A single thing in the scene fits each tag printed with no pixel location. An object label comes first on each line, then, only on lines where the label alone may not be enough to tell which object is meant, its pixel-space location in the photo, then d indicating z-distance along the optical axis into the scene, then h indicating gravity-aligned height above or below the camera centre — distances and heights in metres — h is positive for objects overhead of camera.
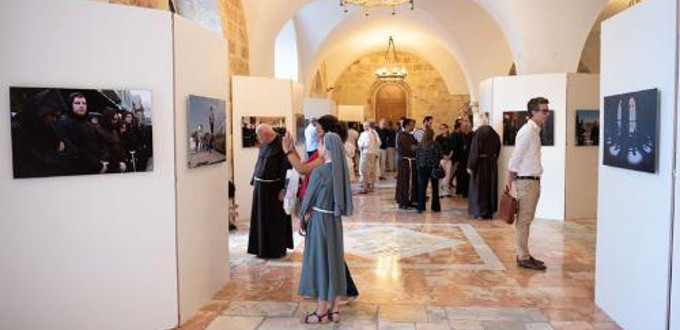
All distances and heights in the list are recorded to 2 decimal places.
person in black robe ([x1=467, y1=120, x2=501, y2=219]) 9.05 -0.53
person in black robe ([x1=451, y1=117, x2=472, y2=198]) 11.34 -0.25
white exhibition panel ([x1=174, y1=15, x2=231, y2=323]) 4.40 -0.45
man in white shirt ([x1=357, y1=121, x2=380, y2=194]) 12.93 -0.43
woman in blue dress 4.32 -0.64
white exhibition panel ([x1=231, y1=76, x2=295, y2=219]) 8.79 +0.44
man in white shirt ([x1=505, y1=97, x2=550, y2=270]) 5.76 -0.26
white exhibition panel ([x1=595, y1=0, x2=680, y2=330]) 3.65 -0.42
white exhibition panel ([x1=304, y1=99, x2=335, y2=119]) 14.63 +0.77
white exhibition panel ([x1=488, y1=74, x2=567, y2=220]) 9.16 +0.26
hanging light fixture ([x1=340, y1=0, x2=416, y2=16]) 10.85 +2.53
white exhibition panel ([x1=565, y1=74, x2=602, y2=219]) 9.12 -0.36
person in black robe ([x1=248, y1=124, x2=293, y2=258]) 6.36 -0.61
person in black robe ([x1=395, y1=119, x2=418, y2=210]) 10.20 -0.50
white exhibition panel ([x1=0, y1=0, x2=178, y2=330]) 3.72 -0.45
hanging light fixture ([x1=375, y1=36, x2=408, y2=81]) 20.23 +2.69
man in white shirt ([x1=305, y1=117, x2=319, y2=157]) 9.70 -0.04
